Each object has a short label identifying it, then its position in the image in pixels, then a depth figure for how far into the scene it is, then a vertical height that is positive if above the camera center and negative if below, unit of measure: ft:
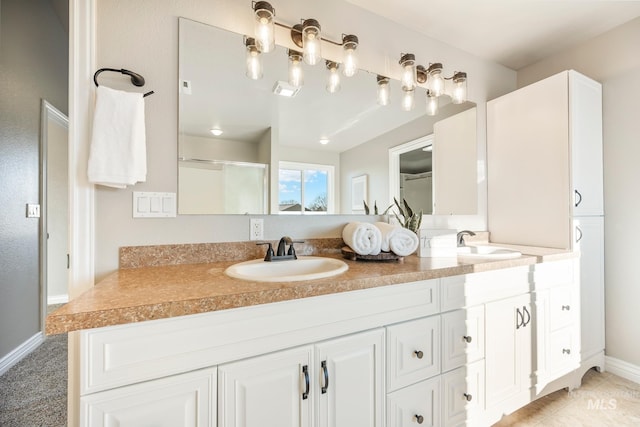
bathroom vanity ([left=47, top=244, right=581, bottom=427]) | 2.35 -1.48
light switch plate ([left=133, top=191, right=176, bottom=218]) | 3.97 +0.15
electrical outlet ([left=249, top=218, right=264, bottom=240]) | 4.78 -0.25
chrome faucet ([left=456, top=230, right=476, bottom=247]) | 6.16 -0.51
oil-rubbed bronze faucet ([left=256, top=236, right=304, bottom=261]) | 4.31 -0.61
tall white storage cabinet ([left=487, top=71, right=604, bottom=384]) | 5.91 +0.84
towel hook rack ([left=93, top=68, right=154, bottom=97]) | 3.65 +1.95
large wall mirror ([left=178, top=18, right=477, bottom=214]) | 4.38 +1.48
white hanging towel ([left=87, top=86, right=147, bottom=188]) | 3.48 +0.99
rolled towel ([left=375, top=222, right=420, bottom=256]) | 4.63 -0.46
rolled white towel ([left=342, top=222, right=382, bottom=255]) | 4.57 -0.43
